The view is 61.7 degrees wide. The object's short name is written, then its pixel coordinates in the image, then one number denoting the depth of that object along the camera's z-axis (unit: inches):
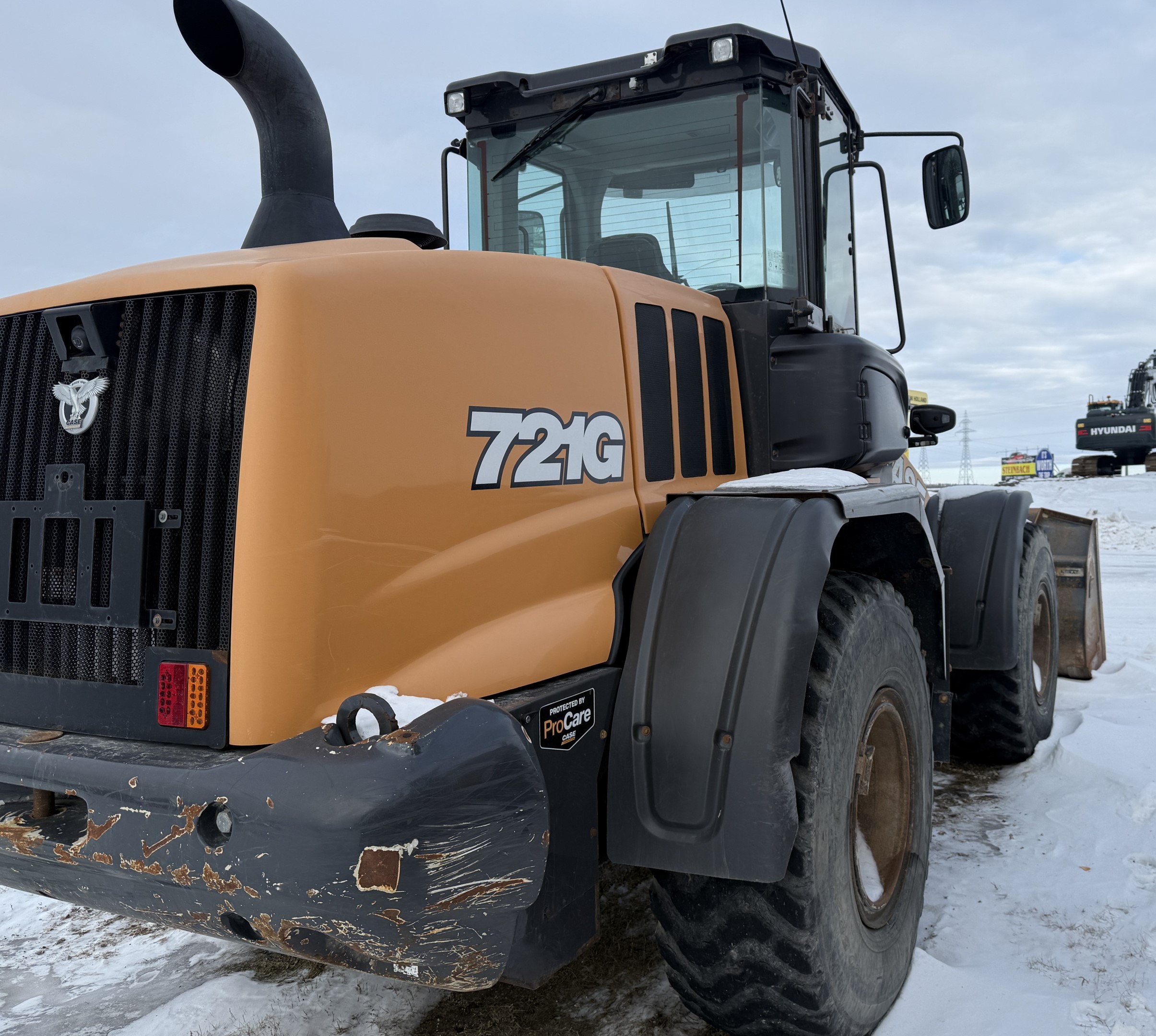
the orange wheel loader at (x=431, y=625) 67.5
